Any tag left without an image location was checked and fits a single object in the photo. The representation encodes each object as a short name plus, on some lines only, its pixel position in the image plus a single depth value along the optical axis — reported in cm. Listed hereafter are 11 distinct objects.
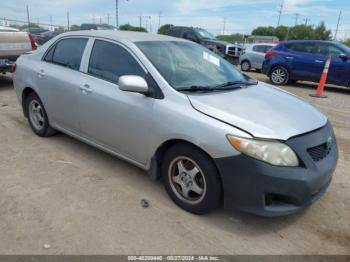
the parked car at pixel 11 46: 819
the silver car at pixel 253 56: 1584
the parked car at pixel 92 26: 1994
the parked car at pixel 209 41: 1672
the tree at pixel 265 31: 9012
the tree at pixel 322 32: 7031
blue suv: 1052
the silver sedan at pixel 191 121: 273
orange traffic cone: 976
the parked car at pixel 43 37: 2460
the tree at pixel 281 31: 8326
